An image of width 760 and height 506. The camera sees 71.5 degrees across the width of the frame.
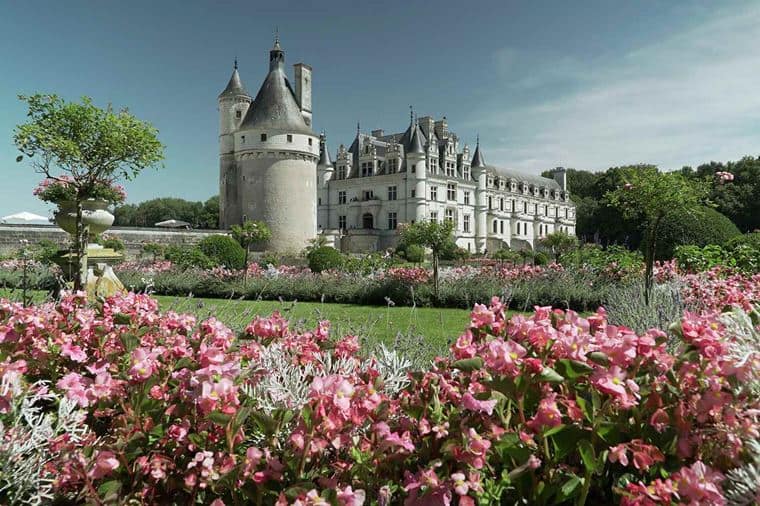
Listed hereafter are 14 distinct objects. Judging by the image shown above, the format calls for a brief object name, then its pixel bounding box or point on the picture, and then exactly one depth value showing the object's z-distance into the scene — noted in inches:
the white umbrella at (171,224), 1860.4
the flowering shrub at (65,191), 362.9
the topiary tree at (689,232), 527.2
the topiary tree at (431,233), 492.1
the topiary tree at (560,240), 1386.6
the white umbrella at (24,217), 983.6
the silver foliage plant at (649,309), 185.3
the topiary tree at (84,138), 331.9
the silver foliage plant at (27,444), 57.8
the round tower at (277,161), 1246.3
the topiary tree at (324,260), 693.3
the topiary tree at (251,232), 646.5
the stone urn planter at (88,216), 365.7
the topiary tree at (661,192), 329.7
